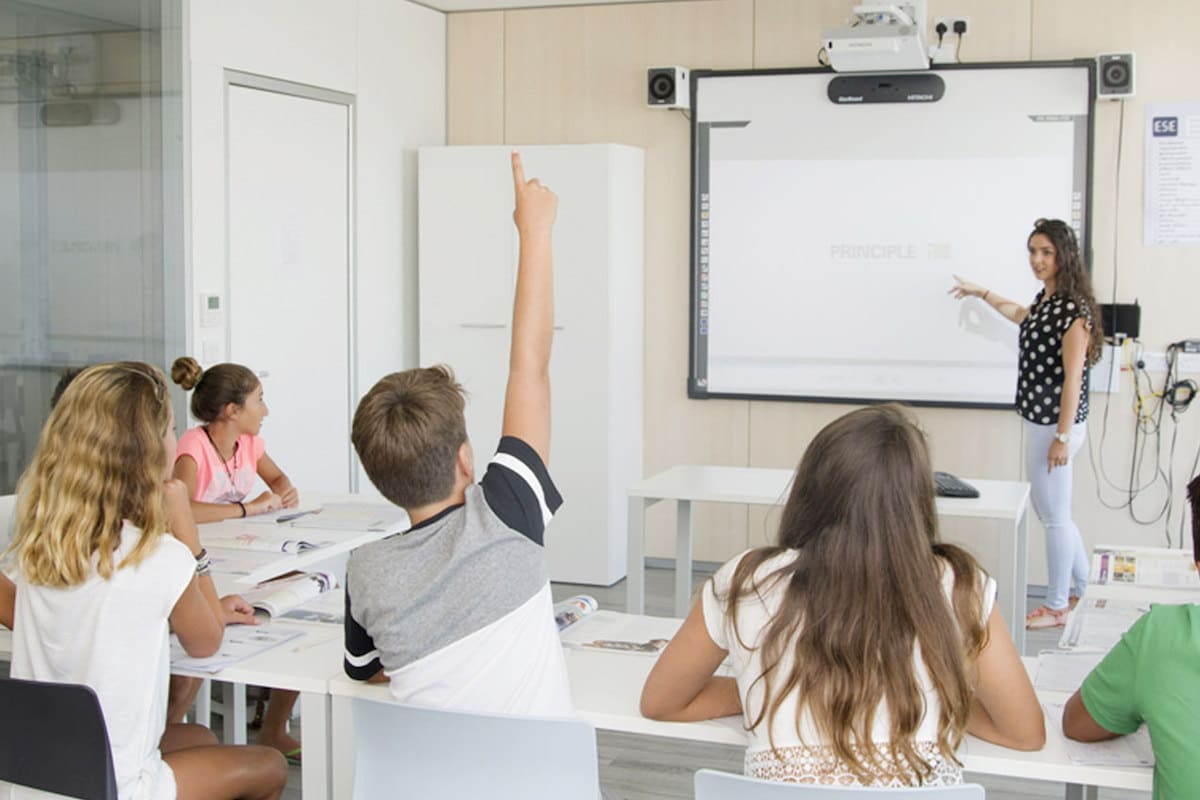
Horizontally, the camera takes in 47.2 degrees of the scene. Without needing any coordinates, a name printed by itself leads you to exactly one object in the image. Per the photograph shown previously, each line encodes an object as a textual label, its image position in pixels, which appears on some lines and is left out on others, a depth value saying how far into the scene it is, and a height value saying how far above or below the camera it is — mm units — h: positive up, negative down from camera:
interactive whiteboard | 5797 +376
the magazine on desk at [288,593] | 2790 -620
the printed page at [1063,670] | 2338 -642
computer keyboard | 4199 -564
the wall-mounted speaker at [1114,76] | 5570 +935
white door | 5223 +117
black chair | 2023 -666
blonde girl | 2162 -432
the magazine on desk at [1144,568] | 3098 -612
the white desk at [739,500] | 4145 -618
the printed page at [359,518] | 3693 -603
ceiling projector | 5387 +1067
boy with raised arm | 2021 -397
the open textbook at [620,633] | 2574 -643
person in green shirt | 1810 -510
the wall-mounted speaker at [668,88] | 6164 +965
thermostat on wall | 4980 -45
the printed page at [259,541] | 3387 -607
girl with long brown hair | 1843 -440
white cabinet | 6043 -23
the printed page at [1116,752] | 1985 -655
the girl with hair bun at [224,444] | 3875 -419
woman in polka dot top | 5027 -298
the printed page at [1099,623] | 2592 -628
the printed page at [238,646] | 2428 -640
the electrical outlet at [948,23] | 5855 +1200
